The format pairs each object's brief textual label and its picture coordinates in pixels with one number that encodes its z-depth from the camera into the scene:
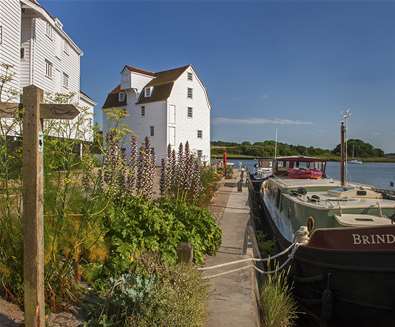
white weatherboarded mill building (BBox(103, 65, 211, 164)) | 41.62
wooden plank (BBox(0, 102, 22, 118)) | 3.91
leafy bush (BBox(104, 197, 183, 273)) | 4.80
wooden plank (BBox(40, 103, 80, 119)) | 3.36
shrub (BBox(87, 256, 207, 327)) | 3.43
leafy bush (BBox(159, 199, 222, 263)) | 6.16
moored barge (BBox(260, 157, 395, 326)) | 6.11
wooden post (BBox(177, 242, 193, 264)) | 5.15
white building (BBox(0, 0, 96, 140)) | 18.98
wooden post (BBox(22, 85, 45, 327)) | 3.27
